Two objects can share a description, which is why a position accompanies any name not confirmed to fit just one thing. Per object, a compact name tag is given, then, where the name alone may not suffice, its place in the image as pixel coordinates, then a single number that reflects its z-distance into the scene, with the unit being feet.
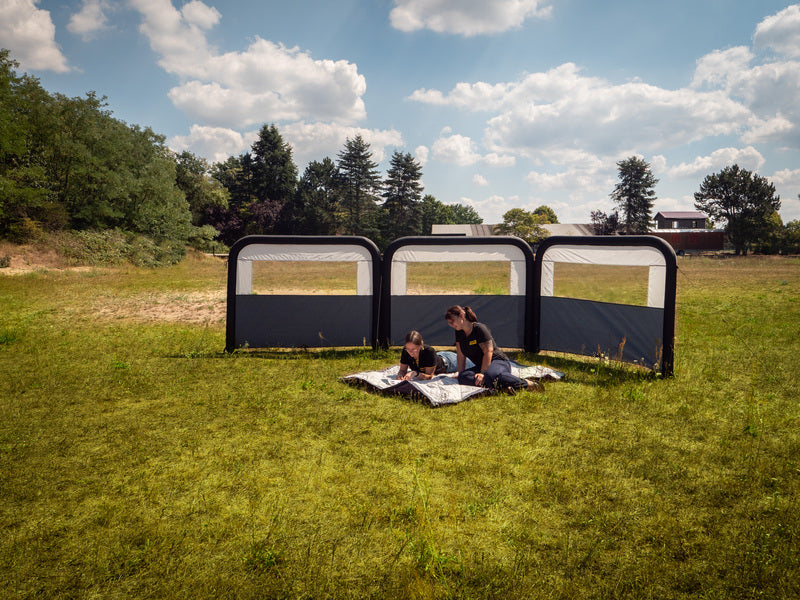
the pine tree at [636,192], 232.53
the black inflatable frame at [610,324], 26.63
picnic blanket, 22.12
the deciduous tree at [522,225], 202.80
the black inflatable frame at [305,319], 33.19
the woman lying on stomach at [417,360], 24.27
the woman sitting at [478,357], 23.43
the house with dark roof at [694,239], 209.46
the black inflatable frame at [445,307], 32.63
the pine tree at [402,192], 220.23
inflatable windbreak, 32.12
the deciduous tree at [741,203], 183.11
